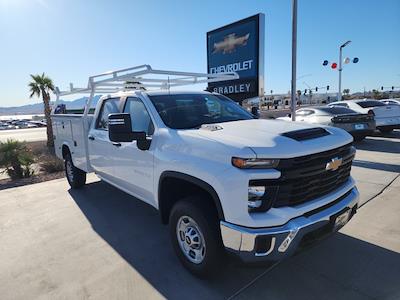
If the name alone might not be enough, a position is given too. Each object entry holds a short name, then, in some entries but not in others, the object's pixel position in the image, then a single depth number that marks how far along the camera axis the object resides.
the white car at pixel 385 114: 11.75
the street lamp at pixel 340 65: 25.75
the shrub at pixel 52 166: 9.53
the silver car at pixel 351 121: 10.05
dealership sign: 8.71
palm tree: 20.84
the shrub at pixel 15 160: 9.08
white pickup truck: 2.38
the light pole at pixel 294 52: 8.12
